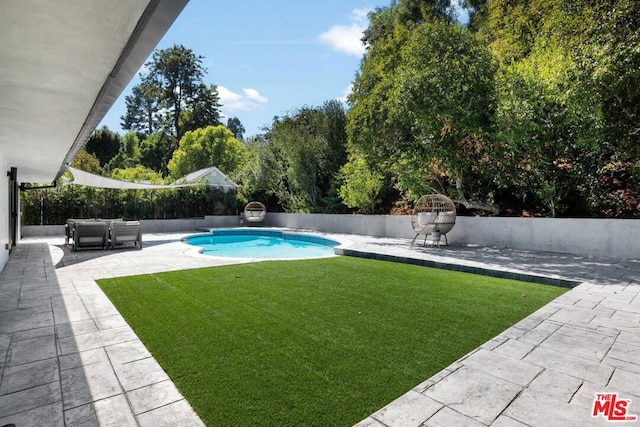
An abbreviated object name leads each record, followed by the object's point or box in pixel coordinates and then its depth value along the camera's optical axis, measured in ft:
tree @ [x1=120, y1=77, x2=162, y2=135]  130.82
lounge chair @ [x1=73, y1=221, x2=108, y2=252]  28.89
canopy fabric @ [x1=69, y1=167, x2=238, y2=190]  33.76
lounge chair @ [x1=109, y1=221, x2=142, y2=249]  30.41
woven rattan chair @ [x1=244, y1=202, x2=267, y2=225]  56.29
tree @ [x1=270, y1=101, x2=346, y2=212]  52.65
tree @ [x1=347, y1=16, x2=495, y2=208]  30.37
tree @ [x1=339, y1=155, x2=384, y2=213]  44.45
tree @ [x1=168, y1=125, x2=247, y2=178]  94.22
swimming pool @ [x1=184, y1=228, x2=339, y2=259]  35.95
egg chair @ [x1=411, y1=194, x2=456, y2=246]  31.78
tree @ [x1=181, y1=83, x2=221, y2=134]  111.65
